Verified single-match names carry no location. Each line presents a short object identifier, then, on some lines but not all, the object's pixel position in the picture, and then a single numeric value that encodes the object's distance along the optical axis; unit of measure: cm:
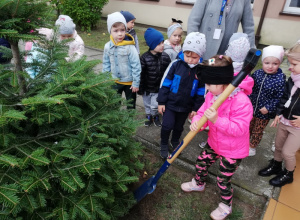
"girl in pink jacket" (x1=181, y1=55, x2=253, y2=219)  183
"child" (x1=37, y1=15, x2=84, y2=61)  324
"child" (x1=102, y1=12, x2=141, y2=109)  315
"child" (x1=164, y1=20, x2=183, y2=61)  376
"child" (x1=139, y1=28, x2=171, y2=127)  321
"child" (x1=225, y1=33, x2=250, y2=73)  245
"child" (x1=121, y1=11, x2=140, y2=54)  434
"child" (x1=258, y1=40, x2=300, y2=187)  233
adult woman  292
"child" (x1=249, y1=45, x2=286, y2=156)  265
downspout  801
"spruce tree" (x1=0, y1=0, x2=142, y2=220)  125
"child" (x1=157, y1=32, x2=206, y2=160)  255
